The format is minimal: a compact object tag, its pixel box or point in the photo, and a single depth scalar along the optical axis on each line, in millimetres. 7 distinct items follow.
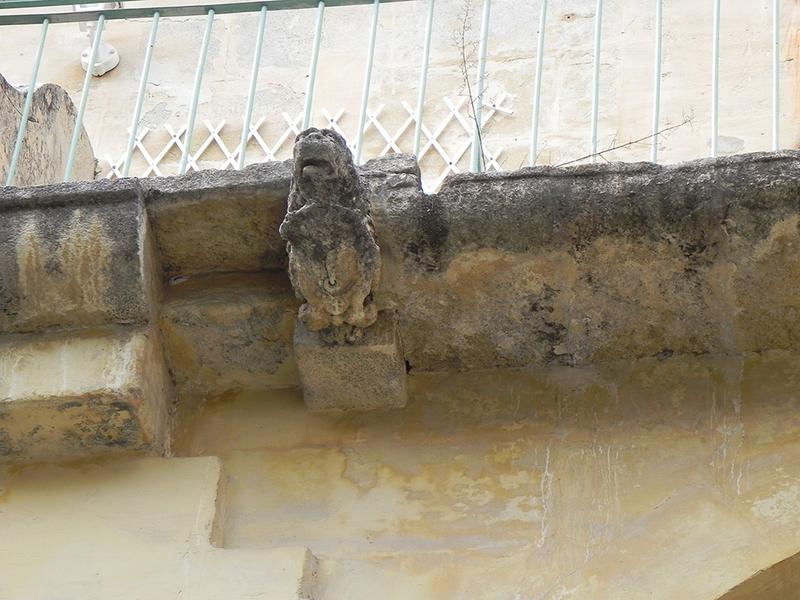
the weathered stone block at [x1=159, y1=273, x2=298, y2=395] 7965
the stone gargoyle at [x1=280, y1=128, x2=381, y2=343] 7262
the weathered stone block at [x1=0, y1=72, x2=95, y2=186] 10117
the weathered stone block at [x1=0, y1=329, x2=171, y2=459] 7617
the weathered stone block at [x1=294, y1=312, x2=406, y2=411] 7770
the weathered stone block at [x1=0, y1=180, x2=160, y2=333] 7742
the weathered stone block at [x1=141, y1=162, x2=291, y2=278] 7805
